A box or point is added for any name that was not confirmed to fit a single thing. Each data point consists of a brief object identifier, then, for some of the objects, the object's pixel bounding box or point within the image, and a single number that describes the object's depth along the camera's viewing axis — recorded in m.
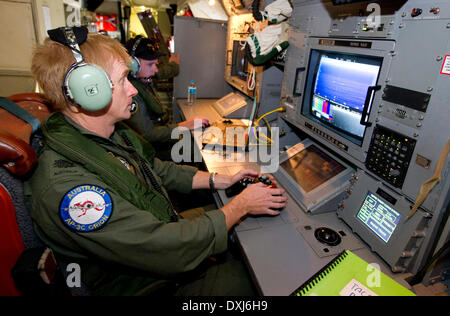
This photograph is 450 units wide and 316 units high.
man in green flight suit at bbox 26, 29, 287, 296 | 0.88
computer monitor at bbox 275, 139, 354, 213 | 1.35
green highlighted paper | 0.87
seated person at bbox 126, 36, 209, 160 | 2.35
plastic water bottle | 3.52
